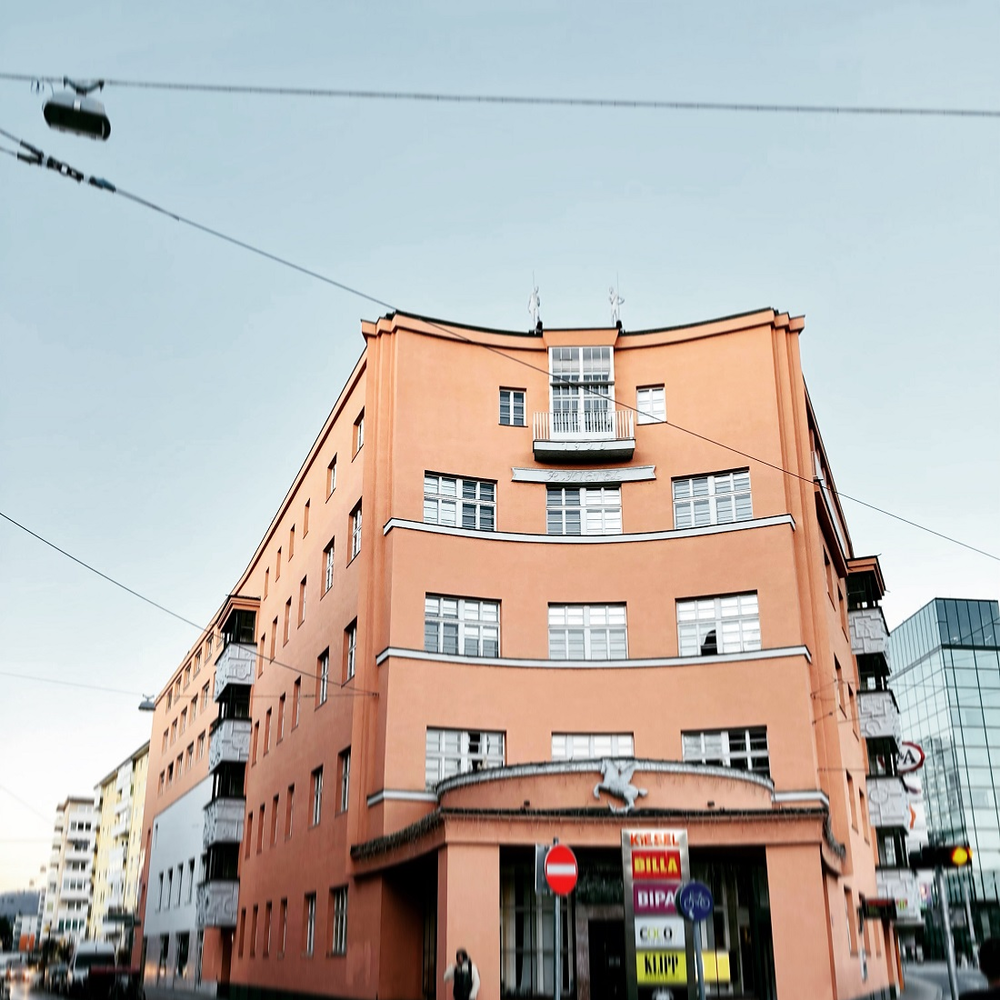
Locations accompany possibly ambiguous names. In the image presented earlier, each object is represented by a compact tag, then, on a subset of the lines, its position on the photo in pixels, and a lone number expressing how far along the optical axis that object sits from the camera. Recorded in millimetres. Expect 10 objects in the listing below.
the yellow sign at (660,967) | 21906
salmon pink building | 22922
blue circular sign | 16000
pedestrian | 20750
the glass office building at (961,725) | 95312
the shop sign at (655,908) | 22031
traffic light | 15312
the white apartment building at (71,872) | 165375
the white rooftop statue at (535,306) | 36628
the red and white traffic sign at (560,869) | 16109
